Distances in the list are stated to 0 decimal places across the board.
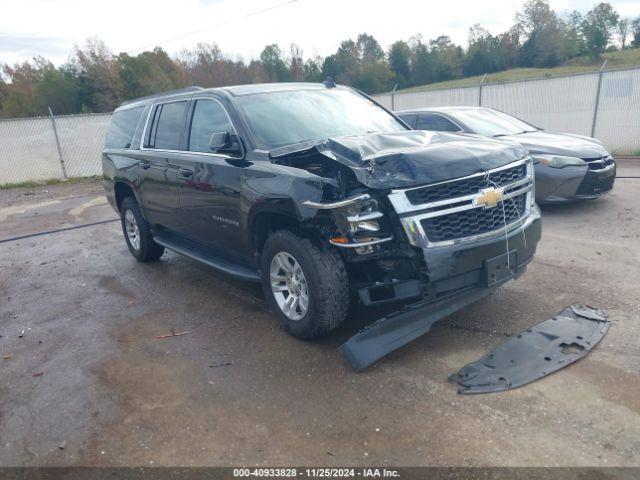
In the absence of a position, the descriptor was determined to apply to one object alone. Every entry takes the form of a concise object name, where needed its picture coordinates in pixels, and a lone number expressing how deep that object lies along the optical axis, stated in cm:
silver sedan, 721
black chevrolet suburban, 346
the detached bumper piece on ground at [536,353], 332
